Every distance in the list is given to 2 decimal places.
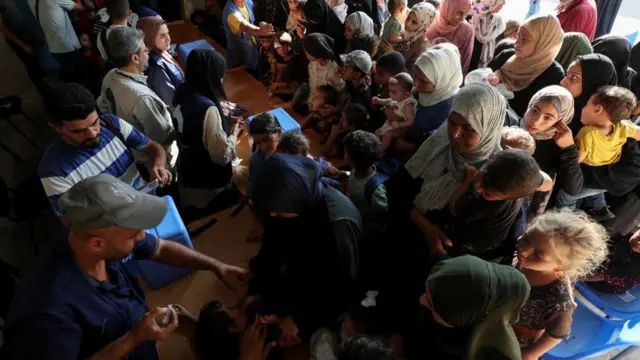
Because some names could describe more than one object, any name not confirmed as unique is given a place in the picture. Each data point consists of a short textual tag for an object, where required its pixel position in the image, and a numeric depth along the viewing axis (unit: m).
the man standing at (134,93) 2.49
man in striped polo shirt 1.85
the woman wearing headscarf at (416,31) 3.38
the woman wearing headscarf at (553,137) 2.20
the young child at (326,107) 3.47
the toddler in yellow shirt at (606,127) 2.24
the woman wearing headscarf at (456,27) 3.35
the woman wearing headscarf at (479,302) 1.40
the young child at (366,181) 2.26
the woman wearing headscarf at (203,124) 2.53
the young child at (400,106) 2.75
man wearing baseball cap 1.25
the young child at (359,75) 3.12
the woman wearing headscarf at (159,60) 3.03
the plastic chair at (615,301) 2.11
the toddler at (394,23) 3.62
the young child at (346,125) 3.13
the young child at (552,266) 1.59
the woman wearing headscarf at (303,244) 1.80
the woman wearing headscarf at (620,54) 2.83
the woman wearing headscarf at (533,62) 2.66
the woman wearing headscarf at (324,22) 3.73
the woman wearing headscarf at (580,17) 3.35
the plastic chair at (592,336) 2.05
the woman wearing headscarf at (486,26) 3.49
